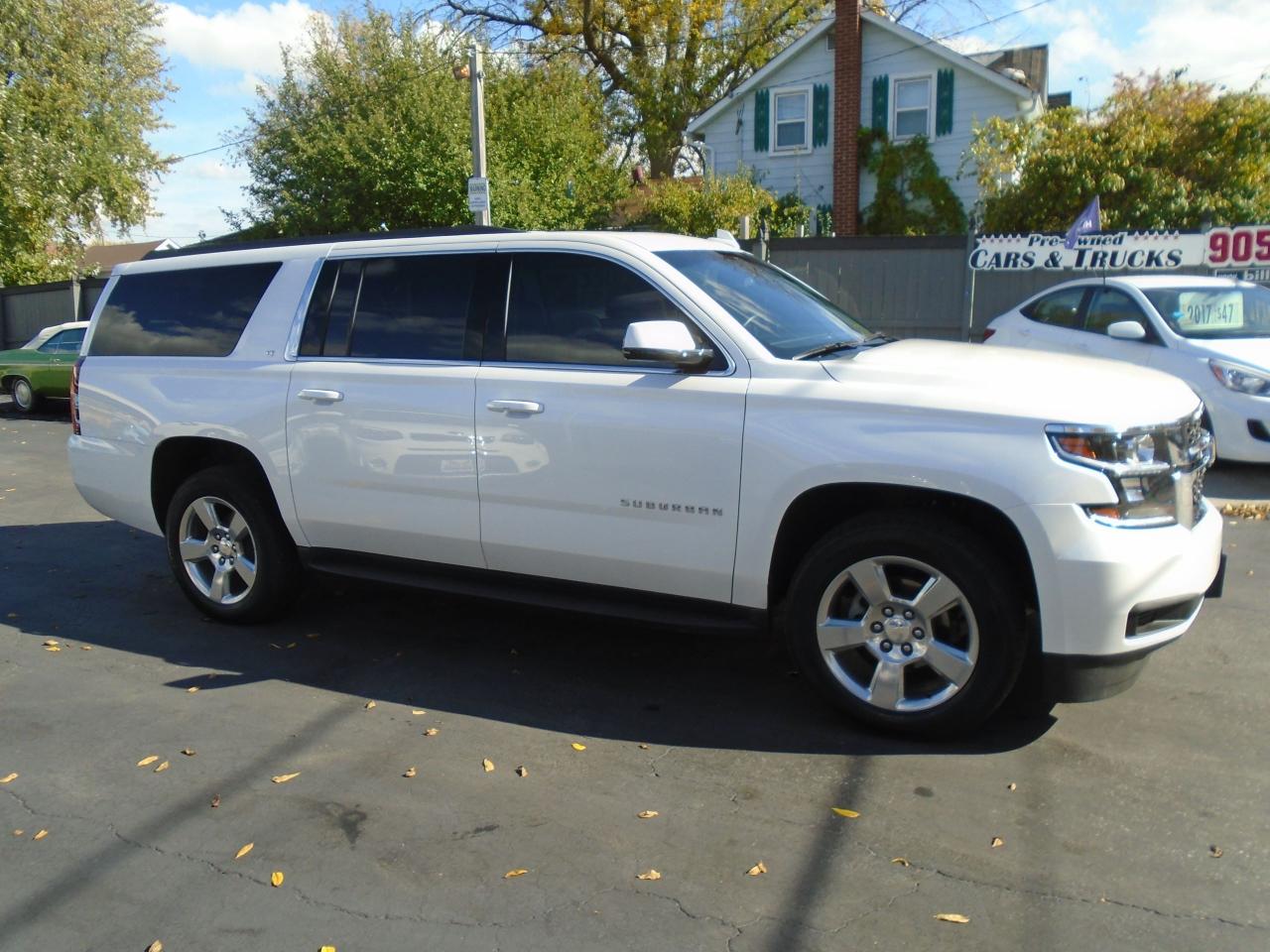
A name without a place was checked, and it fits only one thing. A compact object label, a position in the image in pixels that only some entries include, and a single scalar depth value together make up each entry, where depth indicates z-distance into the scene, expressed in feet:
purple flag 43.34
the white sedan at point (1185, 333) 28.63
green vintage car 54.49
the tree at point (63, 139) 85.76
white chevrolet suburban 12.46
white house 78.23
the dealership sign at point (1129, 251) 42.47
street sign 53.42
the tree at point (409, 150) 69.26
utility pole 56.44
